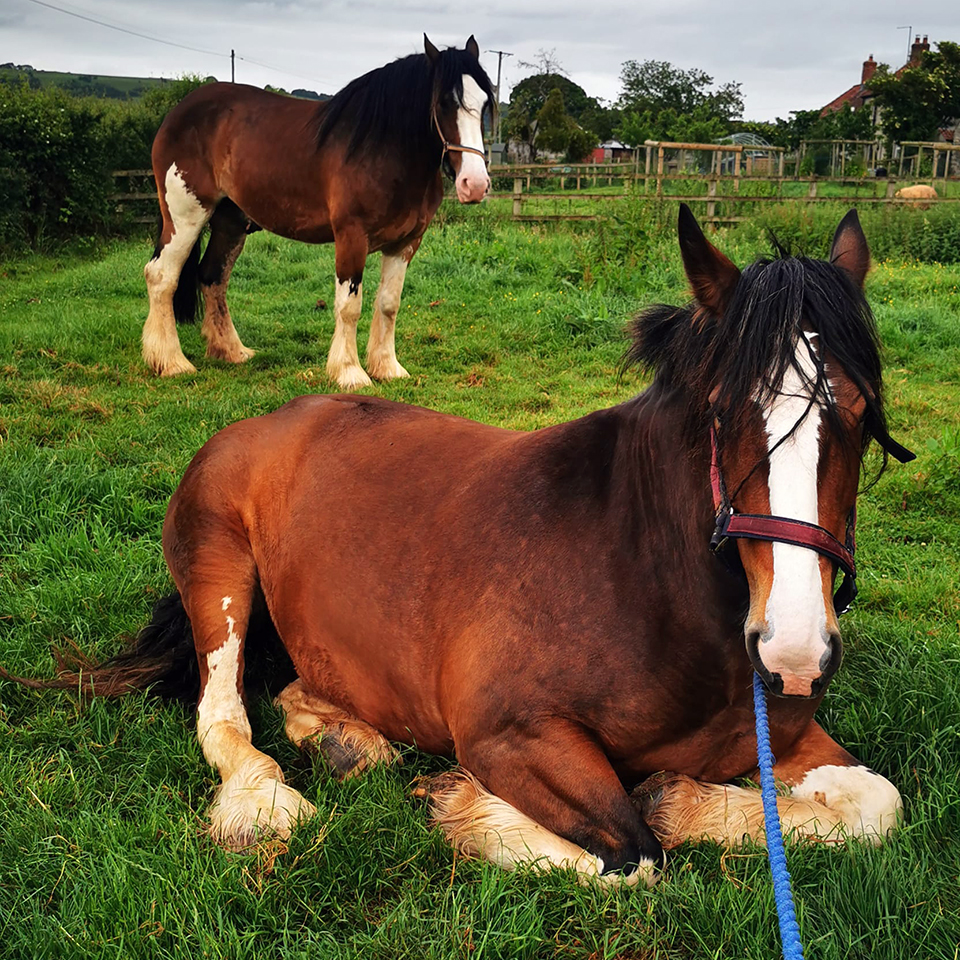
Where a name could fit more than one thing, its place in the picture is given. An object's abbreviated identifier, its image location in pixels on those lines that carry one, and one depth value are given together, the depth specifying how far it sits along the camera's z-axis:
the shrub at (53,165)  14.95
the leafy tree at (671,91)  83.12
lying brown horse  1.97
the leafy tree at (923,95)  44.91
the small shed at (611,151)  73.38
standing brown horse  7.66
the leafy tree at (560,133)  55.34
